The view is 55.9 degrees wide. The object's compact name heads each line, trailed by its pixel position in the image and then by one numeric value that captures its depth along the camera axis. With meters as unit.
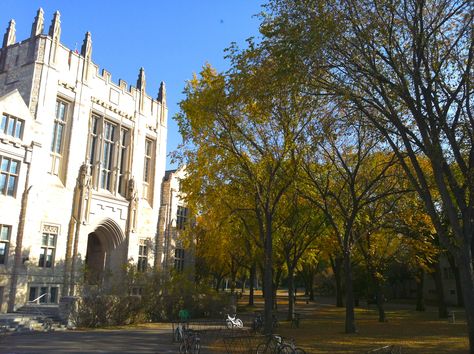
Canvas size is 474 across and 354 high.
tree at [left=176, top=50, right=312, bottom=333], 18.78
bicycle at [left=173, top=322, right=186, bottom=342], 15.96
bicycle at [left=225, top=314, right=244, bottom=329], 23.25
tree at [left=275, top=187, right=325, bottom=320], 27.66
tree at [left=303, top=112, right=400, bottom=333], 19.73
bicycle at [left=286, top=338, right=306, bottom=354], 11.43
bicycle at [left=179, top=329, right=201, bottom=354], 13.91
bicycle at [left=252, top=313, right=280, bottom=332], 22.16
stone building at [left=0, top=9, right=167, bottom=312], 25.27
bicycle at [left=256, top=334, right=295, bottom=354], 11.58
